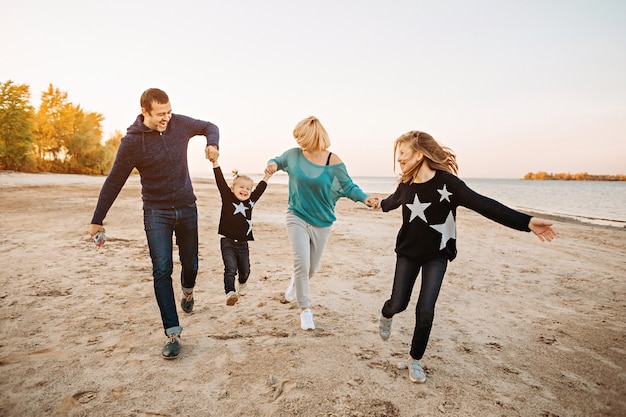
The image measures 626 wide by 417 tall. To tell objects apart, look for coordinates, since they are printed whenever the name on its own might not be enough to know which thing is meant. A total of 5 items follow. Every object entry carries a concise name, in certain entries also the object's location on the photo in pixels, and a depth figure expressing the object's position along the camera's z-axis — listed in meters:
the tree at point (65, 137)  44.31
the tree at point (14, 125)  32.97
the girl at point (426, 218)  3.07
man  3.45
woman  4.06
